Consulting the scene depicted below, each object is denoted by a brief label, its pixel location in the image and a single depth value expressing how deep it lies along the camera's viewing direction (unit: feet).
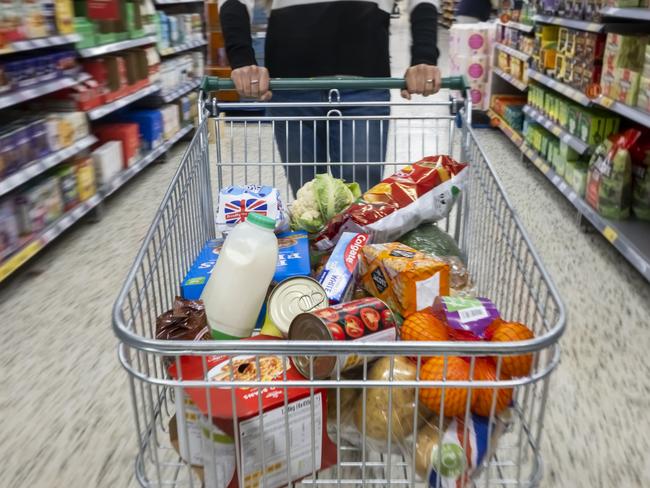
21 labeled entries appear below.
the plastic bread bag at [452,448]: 2.93
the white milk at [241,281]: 3.63
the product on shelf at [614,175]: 9.48
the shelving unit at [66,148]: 8.83
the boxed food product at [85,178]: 11.22
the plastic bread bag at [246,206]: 4.98
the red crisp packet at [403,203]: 4.73
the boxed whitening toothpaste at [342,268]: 4.10
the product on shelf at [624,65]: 9.25
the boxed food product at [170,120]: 15.98
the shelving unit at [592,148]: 8.77
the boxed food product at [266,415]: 2.86
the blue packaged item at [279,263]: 4.12
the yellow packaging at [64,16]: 10.14
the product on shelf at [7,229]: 8.80
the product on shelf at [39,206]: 9.43
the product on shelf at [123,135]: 13.25
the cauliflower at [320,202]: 5.19
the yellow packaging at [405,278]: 3.74
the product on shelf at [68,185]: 10.63
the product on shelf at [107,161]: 12.09
